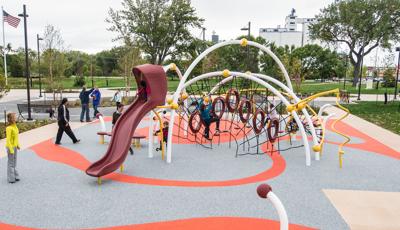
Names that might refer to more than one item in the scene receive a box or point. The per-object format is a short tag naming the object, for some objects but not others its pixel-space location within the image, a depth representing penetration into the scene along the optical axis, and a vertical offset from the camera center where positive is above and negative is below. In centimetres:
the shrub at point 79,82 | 4905 +69
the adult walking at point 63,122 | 1101 -123
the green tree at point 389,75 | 4391 +208
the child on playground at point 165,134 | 1023 -149
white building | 13426 +2240
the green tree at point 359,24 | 4300 +924
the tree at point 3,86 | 1380 -2
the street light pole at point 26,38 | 1538 +229
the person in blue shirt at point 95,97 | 1751 -57
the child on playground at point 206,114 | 1118 -94
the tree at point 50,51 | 2359 +272
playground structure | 808 -86
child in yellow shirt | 741 -140
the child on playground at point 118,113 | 1091 -89
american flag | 2297 +472
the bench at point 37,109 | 1708 -135
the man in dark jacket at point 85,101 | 1611 -74
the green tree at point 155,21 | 3997 +848
